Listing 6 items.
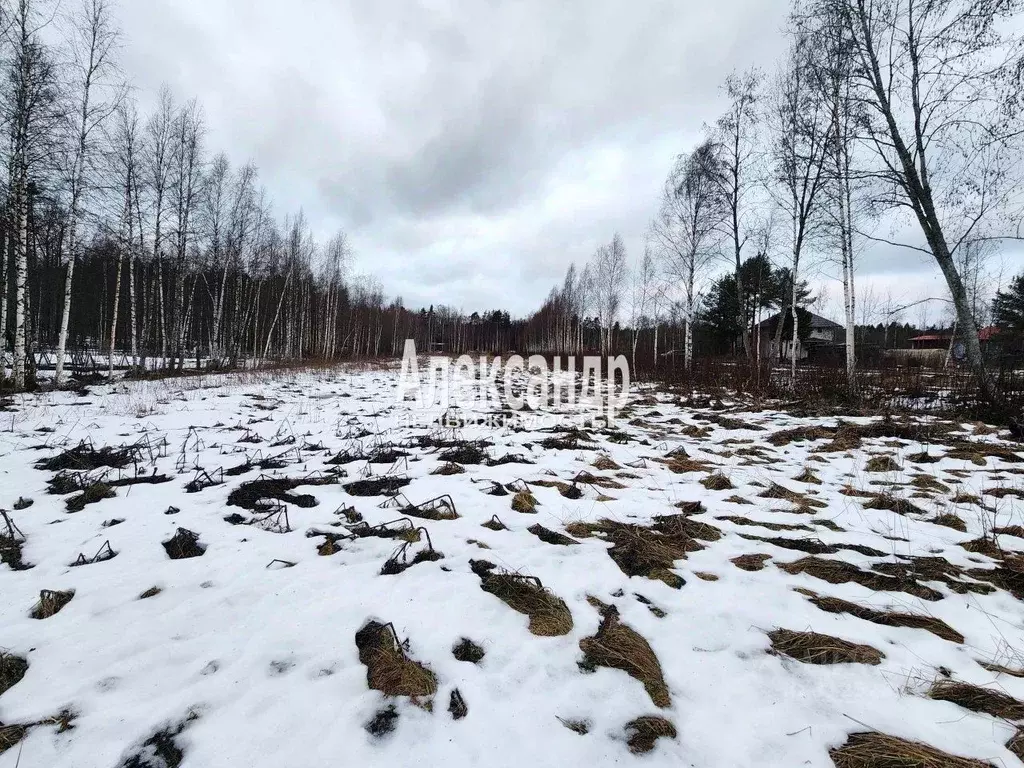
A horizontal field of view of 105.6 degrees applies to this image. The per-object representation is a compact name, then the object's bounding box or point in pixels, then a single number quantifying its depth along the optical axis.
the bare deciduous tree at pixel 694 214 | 15.84
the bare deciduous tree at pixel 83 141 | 10.20
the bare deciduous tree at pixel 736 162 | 14.69
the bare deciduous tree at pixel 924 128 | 6.73
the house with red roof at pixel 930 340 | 36.38
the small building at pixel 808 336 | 31.44
